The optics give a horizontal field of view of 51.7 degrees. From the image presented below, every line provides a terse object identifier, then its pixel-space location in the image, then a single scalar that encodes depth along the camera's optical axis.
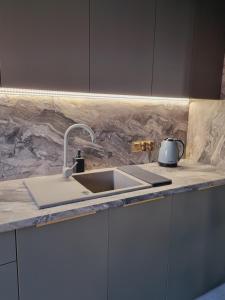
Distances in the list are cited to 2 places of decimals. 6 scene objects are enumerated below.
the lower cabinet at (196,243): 1.49
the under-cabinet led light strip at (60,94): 1.41
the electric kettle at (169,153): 1.88
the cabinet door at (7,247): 0.96
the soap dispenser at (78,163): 1.67
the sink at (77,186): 1.18
